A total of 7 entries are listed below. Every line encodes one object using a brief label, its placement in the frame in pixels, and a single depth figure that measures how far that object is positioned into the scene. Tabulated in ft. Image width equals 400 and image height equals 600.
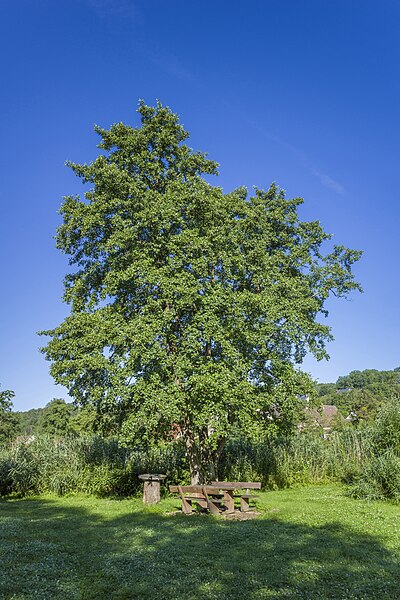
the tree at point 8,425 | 138.14
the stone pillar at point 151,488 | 47.44
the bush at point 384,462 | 43.30
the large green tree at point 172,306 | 49.39
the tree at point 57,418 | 140.26
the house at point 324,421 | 110.22
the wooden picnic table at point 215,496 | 40.65
